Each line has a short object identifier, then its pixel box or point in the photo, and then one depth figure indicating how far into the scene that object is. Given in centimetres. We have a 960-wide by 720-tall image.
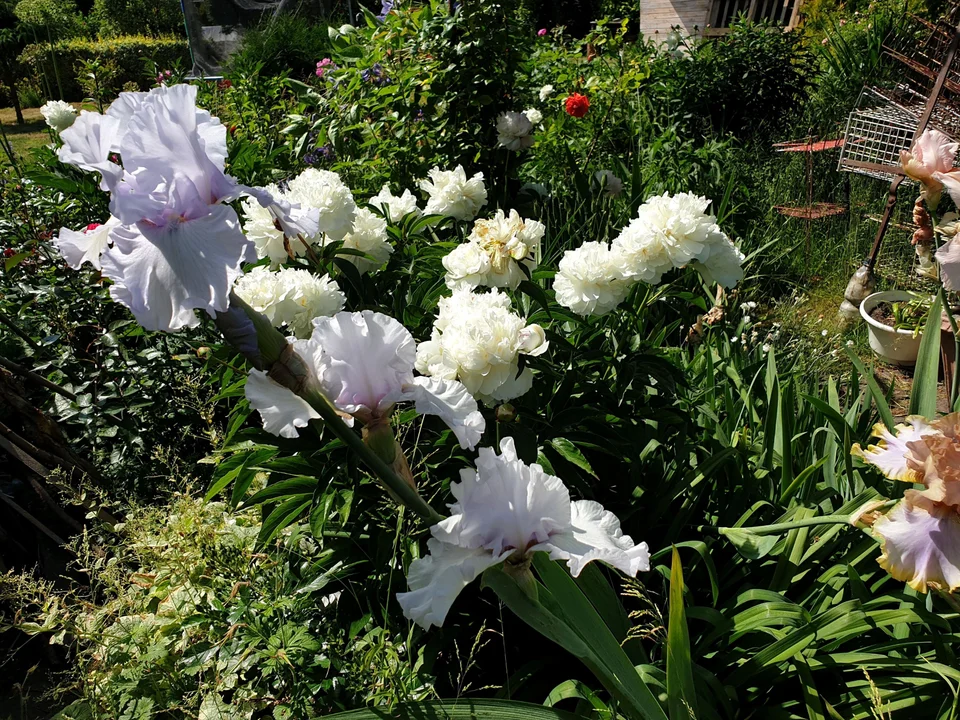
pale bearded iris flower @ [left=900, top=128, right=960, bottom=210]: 144
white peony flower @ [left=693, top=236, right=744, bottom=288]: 168
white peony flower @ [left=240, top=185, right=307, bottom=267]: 161
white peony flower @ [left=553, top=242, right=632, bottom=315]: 152
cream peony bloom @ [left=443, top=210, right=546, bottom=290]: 155
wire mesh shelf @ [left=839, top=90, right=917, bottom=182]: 400
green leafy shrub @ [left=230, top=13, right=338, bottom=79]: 1067
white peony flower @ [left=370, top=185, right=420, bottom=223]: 210
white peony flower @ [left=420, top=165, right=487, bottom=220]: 208
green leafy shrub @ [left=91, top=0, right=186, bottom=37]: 1748
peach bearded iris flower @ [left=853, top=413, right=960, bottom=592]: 100
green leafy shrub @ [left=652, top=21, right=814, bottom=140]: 552
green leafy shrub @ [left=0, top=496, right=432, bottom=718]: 124
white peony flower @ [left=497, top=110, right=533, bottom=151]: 310
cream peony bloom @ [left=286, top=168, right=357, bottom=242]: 162
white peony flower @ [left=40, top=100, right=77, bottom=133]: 267
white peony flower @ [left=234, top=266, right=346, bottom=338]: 135
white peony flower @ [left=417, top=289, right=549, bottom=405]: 124
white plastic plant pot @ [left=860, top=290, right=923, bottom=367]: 324
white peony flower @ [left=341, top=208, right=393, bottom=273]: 181
